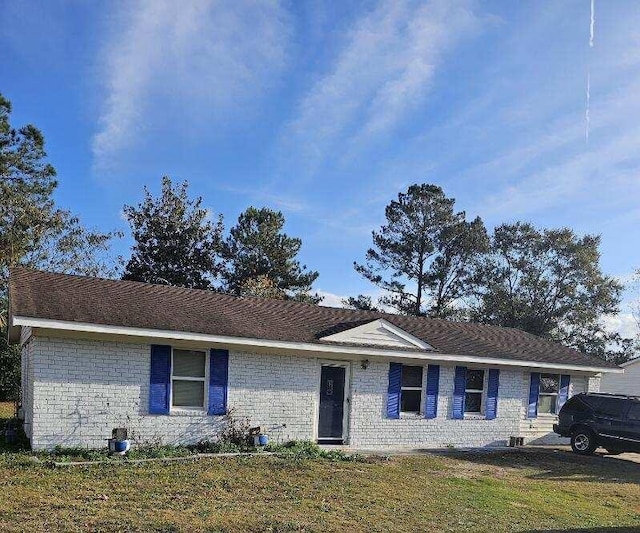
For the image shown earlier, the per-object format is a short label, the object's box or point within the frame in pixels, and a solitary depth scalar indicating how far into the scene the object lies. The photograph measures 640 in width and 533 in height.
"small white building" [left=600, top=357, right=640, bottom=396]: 30.75
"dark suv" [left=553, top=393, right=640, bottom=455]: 17.03
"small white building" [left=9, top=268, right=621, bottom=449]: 12.53
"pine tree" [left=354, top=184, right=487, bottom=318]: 41.31
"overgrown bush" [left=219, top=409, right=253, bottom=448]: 13.87
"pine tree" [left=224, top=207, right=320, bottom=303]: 39.69
